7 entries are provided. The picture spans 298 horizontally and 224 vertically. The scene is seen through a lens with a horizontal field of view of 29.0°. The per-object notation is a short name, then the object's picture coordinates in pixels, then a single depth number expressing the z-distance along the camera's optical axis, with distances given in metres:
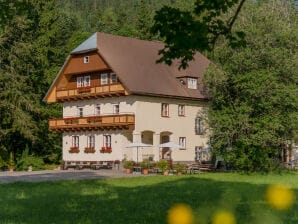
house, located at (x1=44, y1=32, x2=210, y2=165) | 45.50
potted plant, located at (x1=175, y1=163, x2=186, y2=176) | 38.16
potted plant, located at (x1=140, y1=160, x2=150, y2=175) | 39.09
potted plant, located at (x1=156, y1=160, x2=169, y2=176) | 37.93
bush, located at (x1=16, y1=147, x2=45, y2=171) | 47.59
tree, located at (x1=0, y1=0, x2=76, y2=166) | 49.03
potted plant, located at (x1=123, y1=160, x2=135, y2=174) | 39.72
